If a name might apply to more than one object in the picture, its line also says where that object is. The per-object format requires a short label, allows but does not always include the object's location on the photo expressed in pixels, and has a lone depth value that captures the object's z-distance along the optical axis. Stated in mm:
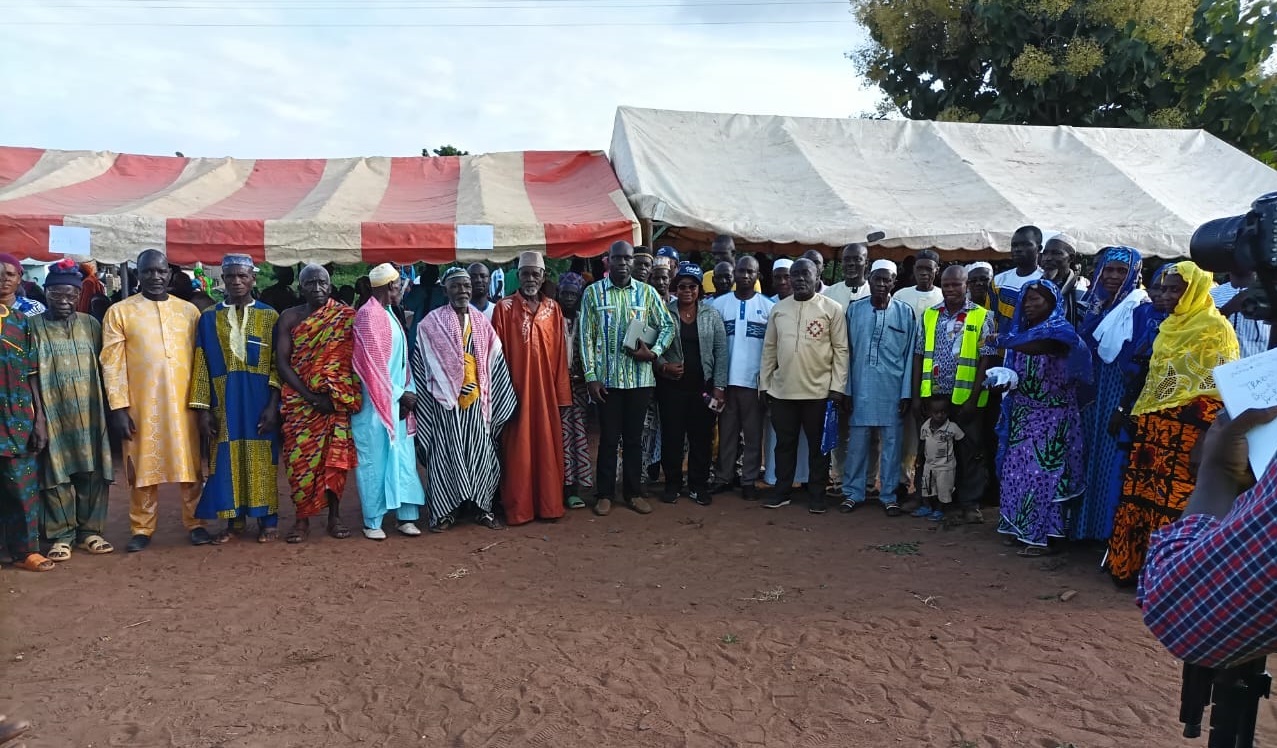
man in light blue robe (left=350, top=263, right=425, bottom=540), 5602
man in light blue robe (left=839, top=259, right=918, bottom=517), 6211
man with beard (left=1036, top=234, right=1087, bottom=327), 5914
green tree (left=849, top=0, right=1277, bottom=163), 14805
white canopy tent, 9352
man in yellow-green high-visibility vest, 5676
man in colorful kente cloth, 5527
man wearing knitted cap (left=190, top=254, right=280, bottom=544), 5527
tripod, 1622
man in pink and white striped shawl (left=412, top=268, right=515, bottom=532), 5789
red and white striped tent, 7617
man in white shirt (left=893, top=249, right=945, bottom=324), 6391
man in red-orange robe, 6055
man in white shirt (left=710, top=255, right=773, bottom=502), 6574
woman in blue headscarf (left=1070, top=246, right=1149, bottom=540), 5078
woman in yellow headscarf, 4258
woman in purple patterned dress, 5098
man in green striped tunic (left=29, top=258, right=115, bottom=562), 5180
